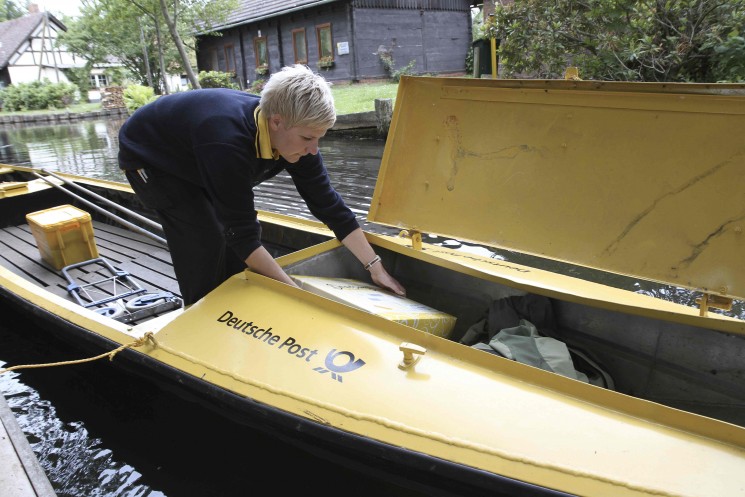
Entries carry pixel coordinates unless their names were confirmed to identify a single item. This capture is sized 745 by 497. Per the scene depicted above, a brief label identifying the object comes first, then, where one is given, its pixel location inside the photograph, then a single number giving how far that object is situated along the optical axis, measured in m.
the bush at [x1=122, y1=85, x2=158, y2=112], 23.52
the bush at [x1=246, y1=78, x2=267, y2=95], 20.34
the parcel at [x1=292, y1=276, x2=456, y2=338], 2.37
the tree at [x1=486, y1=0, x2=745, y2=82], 5.17
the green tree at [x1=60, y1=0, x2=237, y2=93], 22.64
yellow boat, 1.64
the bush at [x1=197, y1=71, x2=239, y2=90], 22.59
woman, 2.03
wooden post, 11.71
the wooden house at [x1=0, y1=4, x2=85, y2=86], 37.47
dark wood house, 18.95
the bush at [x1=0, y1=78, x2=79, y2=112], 29.36
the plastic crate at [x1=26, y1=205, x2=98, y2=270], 4.15
